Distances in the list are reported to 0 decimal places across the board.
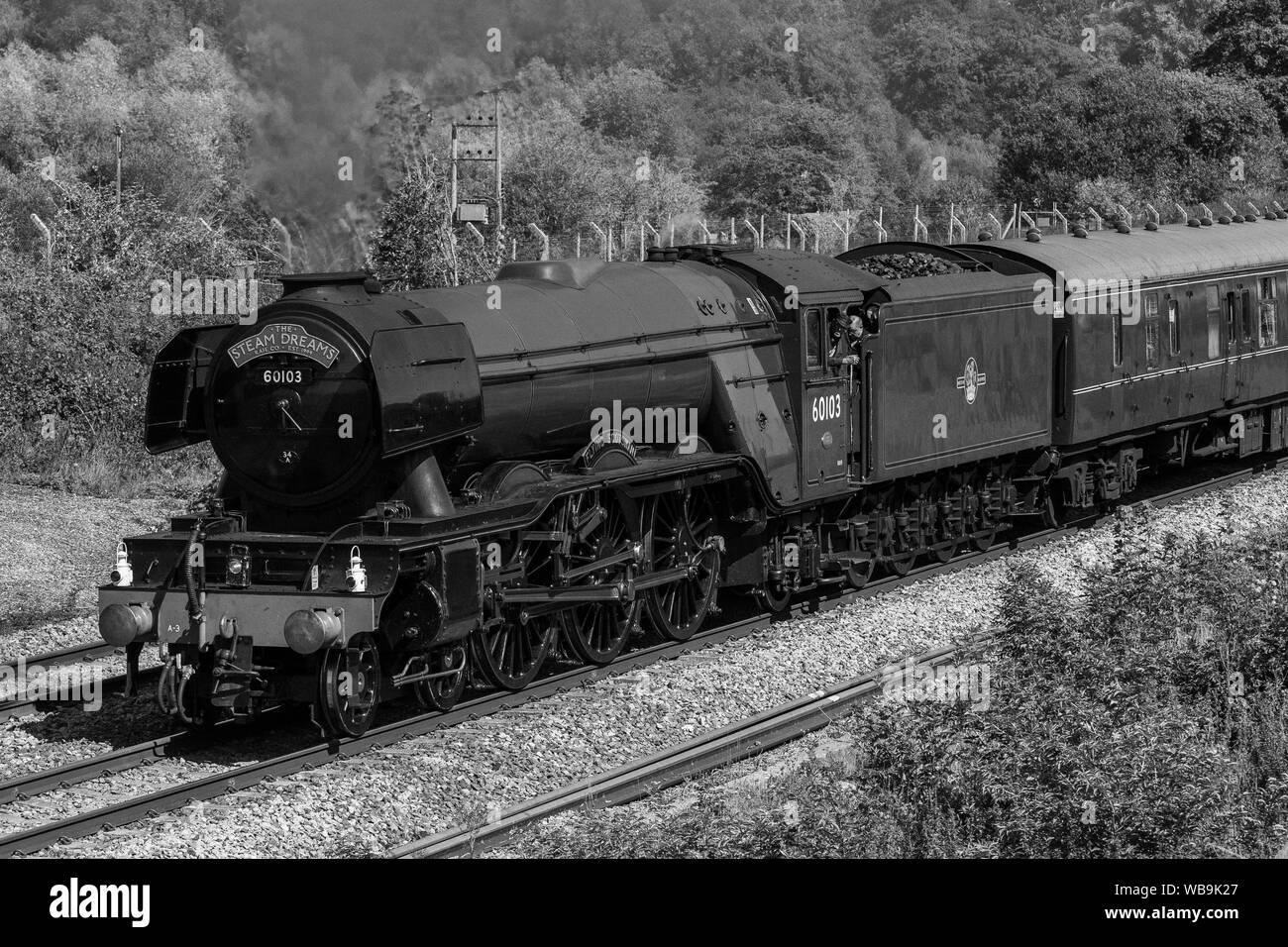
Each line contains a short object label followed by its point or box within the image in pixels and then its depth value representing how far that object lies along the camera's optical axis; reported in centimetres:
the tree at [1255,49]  5575
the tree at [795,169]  5531
